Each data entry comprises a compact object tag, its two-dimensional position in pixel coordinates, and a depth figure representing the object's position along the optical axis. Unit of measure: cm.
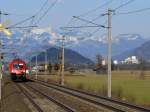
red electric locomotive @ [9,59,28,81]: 8512
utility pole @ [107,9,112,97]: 4609
